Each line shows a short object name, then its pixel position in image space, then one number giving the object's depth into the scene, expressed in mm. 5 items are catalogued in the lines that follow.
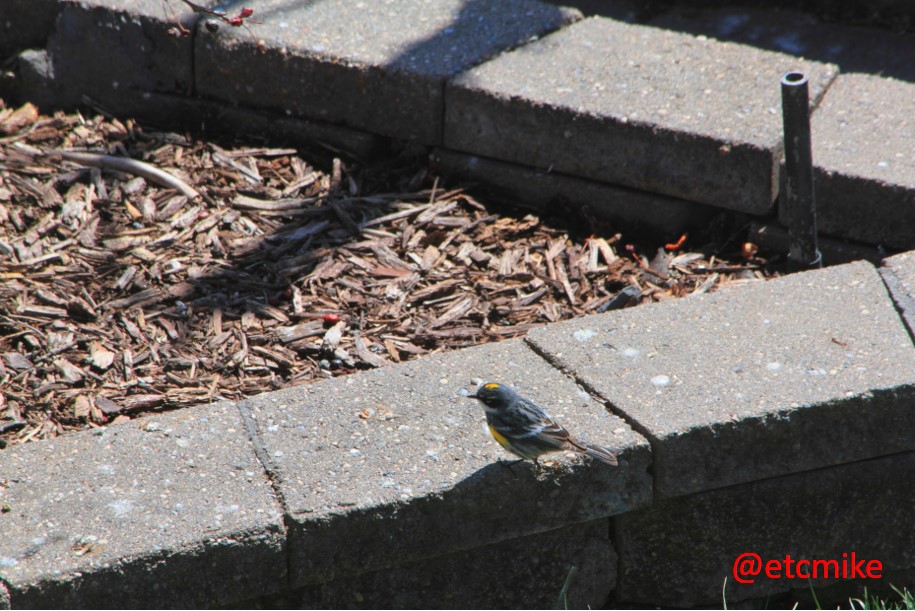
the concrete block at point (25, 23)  9641
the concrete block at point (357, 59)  8852
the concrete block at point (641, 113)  8000
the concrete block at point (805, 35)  10820
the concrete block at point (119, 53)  9375
